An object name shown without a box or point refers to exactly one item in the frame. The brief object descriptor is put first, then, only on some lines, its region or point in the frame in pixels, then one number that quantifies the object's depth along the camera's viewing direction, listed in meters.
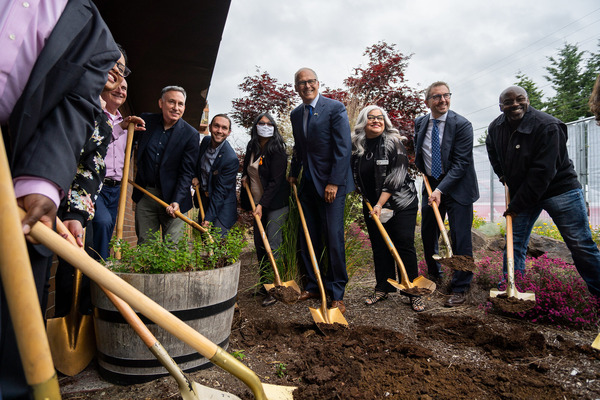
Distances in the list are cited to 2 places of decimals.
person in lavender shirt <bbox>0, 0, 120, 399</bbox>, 1.08
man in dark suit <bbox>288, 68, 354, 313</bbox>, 3.66
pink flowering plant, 3.09
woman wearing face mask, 4.09
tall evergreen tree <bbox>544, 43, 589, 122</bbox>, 27.31
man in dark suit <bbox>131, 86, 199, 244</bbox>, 3.68
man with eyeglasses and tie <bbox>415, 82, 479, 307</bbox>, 3.89
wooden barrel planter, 1.97
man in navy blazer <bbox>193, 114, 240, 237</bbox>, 4.09
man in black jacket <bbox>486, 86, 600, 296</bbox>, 3.21
